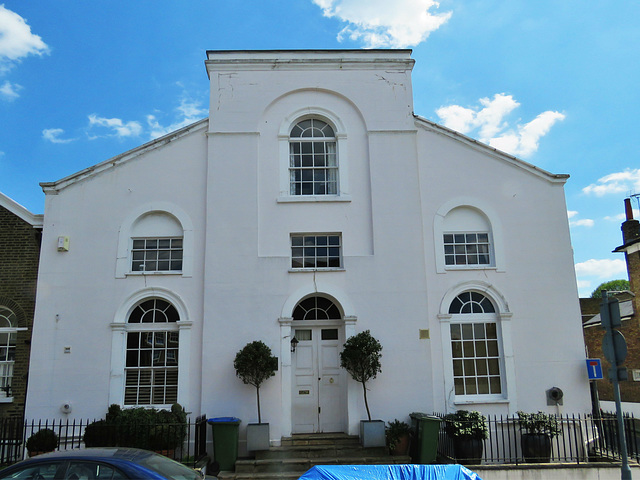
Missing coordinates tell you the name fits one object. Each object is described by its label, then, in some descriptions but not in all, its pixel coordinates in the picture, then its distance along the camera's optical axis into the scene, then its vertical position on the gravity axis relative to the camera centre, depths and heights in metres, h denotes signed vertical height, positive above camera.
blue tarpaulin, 6.78 -1.14
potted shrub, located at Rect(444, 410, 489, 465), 11.19 -1.18
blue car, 6.52 -0.97
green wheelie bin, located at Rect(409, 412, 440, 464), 11.18 -1.23
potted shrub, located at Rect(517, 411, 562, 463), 11.38 -1.20
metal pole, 8.03 -1.02
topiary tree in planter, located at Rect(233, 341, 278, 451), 11.50 +0.24
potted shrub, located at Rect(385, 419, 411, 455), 11.62 -1.24
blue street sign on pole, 12.45 +0.13
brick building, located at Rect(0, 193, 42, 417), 12.86 +2.14
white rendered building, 12.53 +2.74
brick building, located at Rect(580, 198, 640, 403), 17.47 +1.83
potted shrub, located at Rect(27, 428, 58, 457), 11.28 -1.14
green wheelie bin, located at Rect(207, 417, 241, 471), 11.20 -1.20
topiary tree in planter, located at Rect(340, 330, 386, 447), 11.66 +0.37
